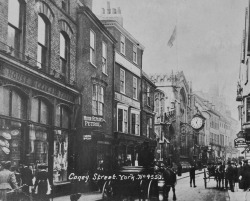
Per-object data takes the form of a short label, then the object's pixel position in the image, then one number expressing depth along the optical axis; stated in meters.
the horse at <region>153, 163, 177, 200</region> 13.68
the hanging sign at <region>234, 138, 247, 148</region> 20.14
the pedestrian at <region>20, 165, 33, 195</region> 11.17
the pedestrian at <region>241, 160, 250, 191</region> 17.11
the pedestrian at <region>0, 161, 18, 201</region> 8.38
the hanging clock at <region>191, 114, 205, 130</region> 23.30
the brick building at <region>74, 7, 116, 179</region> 15.85
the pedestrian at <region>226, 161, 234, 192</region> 17.96
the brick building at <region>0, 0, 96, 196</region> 11.02
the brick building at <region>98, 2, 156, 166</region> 20.61
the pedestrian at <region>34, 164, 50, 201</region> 11.70
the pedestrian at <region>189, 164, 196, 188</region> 20.61
